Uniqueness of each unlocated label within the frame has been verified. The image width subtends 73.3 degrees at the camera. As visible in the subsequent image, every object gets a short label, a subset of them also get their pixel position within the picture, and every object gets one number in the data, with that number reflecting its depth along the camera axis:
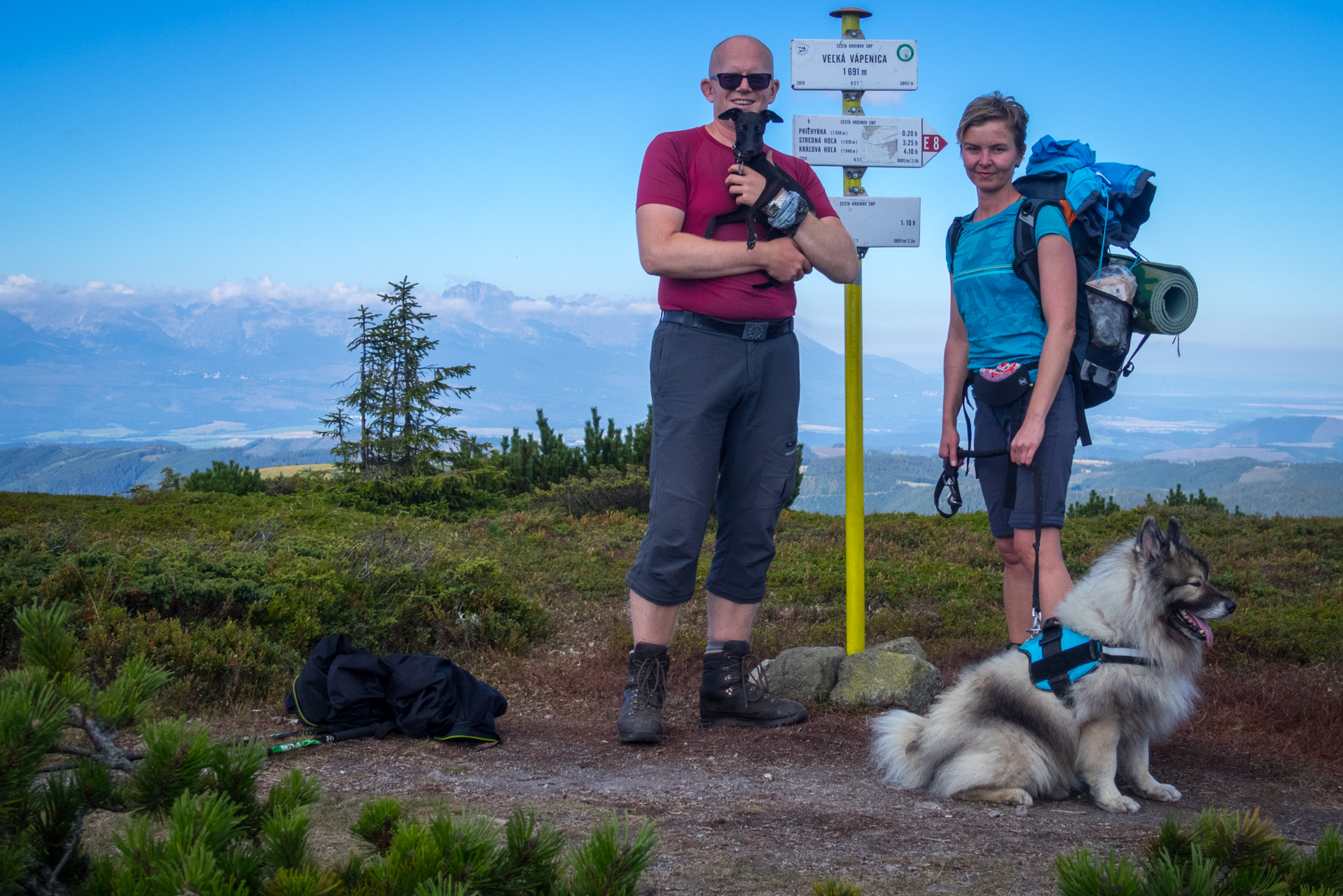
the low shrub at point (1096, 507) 13.34
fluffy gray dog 3.26
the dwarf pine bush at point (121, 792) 1.39
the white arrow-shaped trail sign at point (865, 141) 5.09
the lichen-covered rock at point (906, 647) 5.24
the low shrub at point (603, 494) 12.27
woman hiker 3.66
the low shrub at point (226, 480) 12.77
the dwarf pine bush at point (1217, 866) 1.50
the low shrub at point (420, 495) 12.27
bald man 3.84
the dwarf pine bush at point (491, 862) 1.42
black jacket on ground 4.07
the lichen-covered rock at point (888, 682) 4.72
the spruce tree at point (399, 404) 14.65
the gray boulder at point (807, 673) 4.87
